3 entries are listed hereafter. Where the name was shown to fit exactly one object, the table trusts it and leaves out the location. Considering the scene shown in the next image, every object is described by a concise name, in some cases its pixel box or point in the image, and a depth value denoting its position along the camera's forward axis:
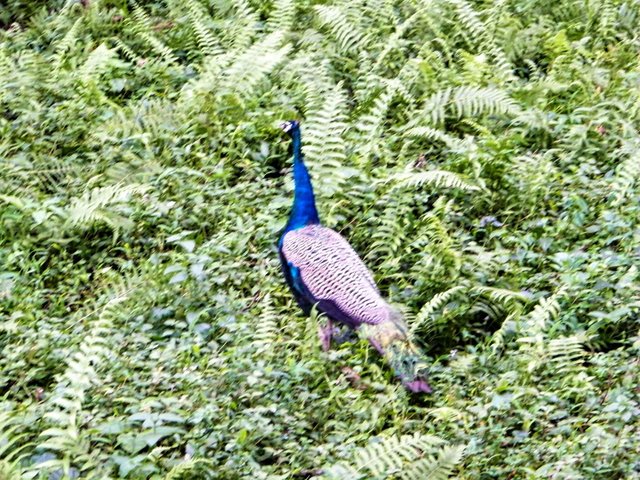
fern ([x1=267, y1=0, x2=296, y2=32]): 16.95
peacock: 10.77
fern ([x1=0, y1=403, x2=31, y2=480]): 8.60
